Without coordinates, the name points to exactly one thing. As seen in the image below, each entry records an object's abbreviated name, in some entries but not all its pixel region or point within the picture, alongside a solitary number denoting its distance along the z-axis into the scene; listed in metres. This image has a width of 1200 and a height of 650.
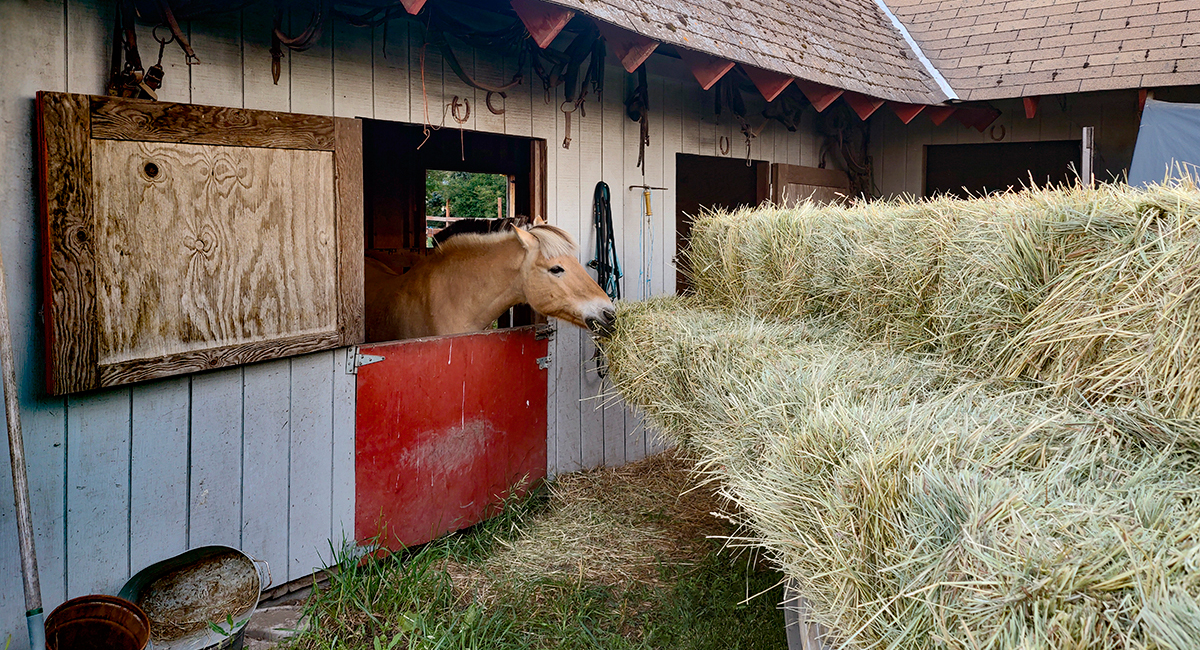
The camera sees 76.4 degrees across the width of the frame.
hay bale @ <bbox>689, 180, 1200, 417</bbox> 1.59
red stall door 3.54
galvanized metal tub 2.65
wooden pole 2.01
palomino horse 3.98
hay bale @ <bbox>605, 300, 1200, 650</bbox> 1.04
